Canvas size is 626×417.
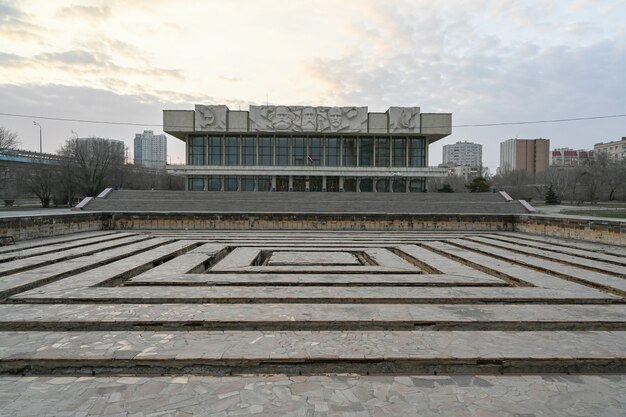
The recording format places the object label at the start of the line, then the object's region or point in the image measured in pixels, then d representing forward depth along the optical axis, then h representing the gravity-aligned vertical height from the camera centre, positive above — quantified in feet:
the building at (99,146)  138.10 +19.73
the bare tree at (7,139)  116.57 +18.38
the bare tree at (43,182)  130.62 +5.56
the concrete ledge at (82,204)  76.46 -1.21
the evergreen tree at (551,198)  147.33 +0.27
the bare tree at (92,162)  131.75 +12.73
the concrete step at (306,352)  14.58 -6.25
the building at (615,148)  306.45 +43.50
